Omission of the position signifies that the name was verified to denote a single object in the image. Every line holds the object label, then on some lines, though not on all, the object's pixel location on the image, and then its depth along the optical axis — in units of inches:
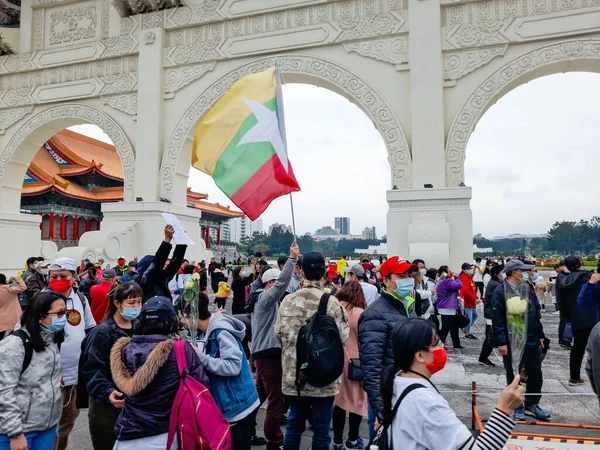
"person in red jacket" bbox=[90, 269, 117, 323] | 159.5
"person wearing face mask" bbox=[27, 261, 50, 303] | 169.9
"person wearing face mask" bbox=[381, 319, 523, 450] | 53.0
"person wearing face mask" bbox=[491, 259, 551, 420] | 136.1
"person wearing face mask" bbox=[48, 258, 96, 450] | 105.5
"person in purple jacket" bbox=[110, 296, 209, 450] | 67.7
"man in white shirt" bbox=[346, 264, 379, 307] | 175.2
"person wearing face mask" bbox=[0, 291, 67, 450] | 75.8
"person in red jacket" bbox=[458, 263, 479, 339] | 258.7
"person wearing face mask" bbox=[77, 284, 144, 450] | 85.1
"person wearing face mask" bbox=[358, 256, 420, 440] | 93.0
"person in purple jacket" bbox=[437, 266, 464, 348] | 229.1
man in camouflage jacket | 101.7
